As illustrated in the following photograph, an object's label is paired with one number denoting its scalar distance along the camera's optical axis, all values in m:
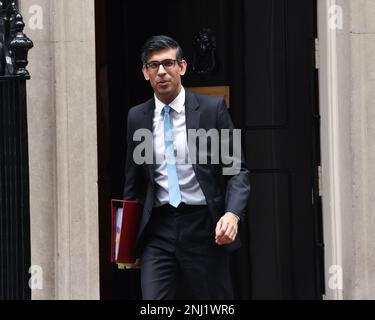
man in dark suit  12.95
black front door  18.95
